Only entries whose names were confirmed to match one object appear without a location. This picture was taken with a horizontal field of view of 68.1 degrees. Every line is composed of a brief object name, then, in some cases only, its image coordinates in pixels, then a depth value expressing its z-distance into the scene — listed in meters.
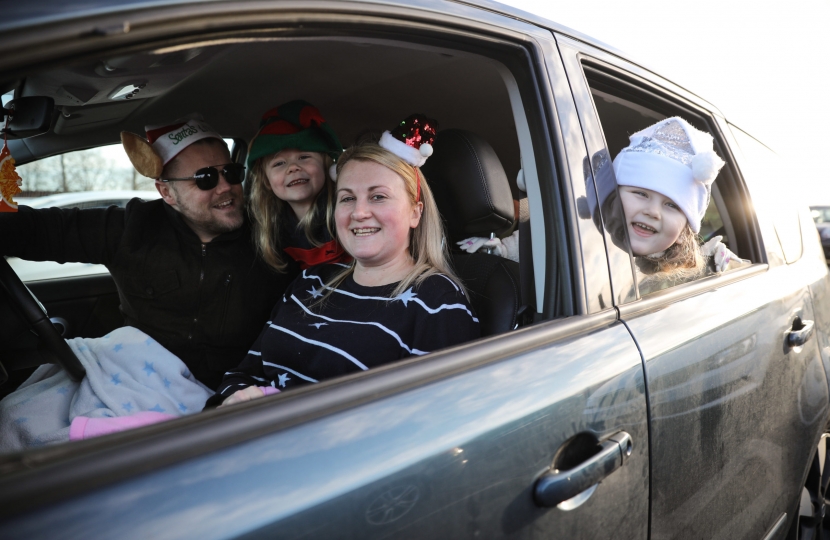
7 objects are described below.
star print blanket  1.45
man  2.40
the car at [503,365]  0.70
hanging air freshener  1.40
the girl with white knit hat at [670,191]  1.77
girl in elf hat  2.48
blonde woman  1.73
